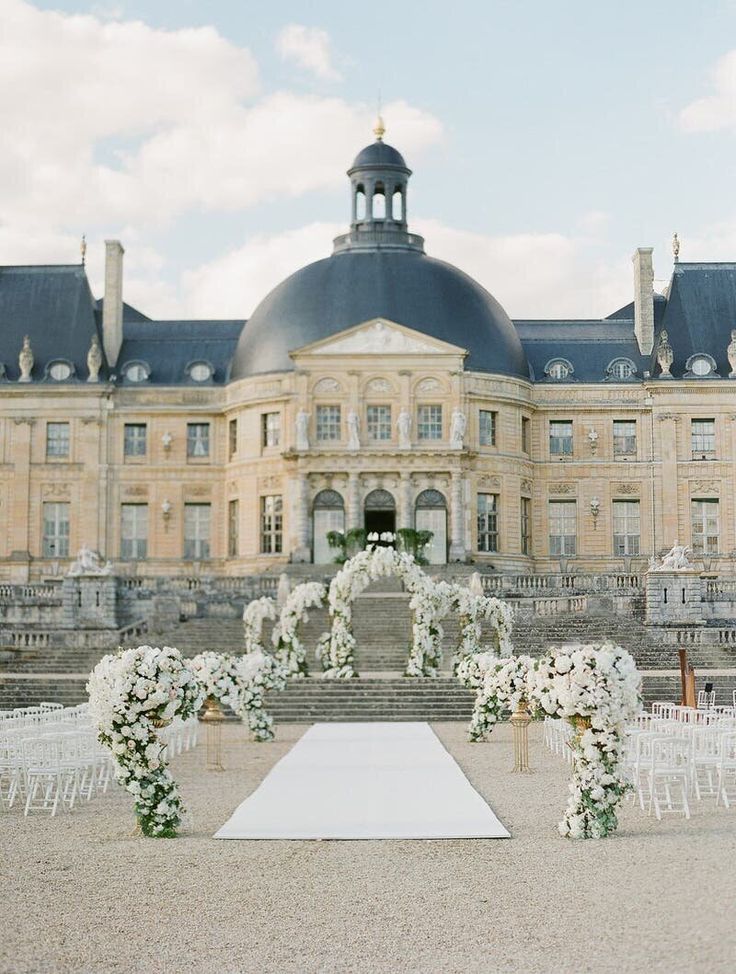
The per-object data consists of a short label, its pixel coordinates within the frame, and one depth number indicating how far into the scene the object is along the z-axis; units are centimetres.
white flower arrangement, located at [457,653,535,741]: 1950
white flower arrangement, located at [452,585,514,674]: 2838
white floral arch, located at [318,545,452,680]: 2848
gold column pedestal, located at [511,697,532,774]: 1812
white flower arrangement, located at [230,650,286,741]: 2166
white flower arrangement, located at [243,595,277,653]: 3097
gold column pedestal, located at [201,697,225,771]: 1866
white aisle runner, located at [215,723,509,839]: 1318
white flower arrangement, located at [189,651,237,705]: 1948
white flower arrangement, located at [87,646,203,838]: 1302
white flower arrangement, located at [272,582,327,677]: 2884
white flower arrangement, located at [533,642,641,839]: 1280
